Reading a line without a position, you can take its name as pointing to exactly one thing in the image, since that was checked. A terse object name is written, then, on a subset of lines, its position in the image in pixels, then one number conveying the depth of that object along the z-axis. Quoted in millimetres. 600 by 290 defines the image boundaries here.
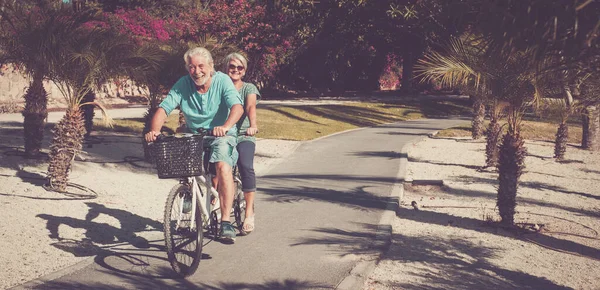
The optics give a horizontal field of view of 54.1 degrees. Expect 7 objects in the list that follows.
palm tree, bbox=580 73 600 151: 18703
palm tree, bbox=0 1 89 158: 9414
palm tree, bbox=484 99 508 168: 14773
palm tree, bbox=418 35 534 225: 8445
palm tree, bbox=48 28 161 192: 9446
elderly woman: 6352
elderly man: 5535
